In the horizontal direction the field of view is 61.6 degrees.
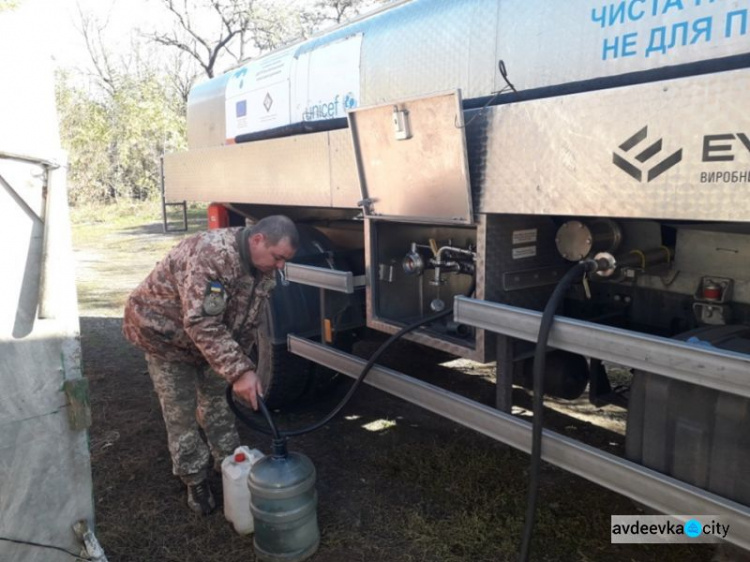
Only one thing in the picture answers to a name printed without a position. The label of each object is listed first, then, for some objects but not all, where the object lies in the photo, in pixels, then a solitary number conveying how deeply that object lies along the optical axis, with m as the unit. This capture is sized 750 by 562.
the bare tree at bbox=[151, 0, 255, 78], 23.09
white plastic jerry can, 2.86
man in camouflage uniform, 2.65
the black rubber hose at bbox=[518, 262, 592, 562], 2.09
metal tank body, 2.06
